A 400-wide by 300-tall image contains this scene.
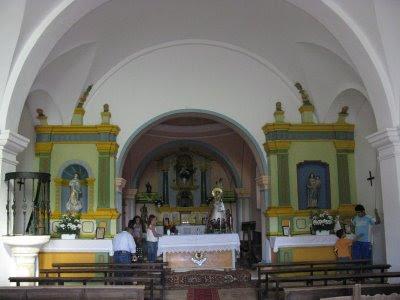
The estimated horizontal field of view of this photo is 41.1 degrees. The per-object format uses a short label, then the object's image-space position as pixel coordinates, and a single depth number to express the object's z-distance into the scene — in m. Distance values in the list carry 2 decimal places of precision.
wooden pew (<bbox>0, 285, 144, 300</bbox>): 6.06
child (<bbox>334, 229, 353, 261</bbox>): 9.41
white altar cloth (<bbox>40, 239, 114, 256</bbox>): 10.91
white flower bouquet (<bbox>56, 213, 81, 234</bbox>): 10.95
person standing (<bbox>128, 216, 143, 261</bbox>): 12.66
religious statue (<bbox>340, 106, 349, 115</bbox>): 12.09
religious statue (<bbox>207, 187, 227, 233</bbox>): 11.70
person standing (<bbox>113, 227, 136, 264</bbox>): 9.88
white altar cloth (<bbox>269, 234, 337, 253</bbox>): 11.36
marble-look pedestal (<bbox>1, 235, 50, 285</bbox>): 7.16
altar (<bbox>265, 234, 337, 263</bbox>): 11.37
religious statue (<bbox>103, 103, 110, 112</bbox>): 11.89
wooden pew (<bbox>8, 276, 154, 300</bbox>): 6.93
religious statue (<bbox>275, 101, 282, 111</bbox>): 12.15
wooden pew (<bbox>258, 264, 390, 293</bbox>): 7.69
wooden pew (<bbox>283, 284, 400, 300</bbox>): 5.89
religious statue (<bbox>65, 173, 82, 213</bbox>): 11.45
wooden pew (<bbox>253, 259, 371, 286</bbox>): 8.65
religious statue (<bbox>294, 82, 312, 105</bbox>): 12.20
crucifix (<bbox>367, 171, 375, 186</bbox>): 11.34
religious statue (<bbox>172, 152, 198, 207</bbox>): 18.39
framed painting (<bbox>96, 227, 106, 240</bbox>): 11.29
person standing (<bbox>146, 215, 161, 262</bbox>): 10.99
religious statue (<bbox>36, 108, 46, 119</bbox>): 11.70
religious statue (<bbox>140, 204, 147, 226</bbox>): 17.37
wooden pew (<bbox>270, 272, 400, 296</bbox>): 6.95
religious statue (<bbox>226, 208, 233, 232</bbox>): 11.75
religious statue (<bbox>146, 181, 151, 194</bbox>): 18.20
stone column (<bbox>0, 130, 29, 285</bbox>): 7.18
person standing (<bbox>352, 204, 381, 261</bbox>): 9.41
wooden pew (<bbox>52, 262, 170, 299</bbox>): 8.82
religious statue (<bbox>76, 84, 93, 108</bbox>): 11.88
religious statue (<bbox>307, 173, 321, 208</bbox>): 11.83
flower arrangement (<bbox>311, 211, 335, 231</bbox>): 11.34
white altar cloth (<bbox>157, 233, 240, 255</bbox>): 10.92
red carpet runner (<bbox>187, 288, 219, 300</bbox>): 8.39
